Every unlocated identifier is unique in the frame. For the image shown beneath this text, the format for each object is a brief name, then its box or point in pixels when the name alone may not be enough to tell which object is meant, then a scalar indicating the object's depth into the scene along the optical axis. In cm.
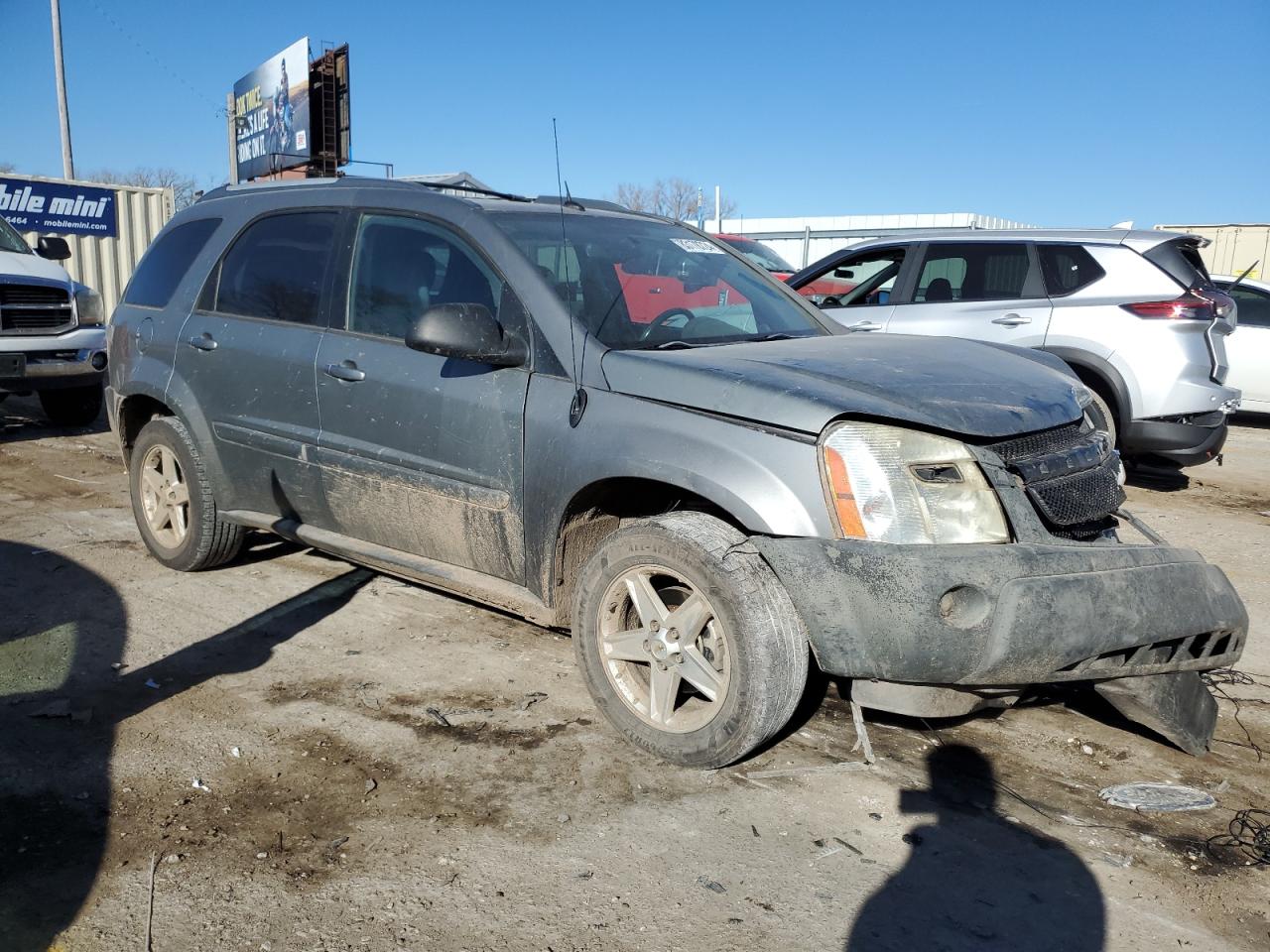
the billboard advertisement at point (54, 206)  1557
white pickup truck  890
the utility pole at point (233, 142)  2512
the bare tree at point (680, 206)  3251
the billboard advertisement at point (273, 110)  2927
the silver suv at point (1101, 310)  687
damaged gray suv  292
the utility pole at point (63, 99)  2283
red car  1106
